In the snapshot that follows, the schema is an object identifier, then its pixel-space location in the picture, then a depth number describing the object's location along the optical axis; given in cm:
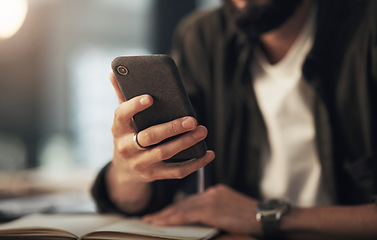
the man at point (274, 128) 75
